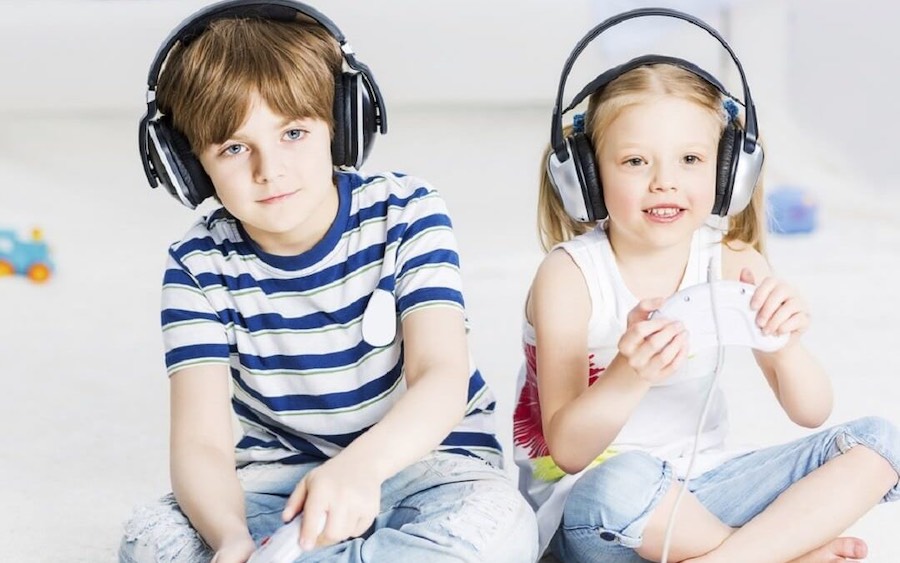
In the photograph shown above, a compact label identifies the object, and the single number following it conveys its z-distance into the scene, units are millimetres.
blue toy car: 2904
